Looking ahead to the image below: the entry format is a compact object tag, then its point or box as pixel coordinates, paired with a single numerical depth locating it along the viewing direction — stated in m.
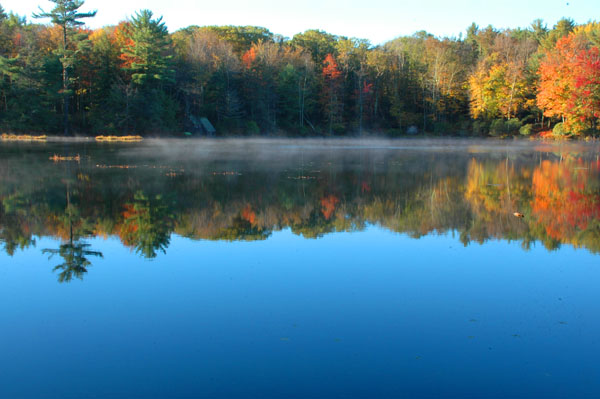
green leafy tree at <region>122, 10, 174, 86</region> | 44.22
